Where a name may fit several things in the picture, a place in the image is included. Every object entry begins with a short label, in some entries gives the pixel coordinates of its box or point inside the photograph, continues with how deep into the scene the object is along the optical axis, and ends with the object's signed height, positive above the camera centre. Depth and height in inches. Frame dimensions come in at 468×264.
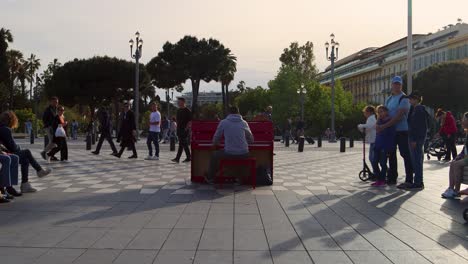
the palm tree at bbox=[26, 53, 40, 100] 3319.4 +398.7
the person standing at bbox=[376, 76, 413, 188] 369.4 +7.8
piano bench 361.7 -23.3
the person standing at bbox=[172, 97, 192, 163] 559.8 +8.8
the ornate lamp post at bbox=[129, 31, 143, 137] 1435.8 +222.2
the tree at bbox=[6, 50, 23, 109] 2623.5 +342.7
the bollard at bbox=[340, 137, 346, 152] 887.7 -23.1
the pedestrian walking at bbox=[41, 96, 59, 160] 569.9 +9.4
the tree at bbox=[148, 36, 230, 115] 2397.9 +313.4
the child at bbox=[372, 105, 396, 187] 378.0 -9.0
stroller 684.2 -20.0
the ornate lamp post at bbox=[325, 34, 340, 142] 1662.3 +250.6
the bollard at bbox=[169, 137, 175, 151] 837.2 -22.5
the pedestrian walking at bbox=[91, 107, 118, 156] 651.5 +6.9
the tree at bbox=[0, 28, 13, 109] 2036.2 +254.9
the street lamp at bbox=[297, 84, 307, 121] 2023.1 +155.8
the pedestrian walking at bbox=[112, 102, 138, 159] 624.4 +0.9
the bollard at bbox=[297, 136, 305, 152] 876.2 -23.3
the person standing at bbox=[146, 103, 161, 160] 633.6 +1.2
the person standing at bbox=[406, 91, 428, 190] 361.1 -4.1
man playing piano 362.0 -5.8
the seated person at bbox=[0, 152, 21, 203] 291.0 -26.5
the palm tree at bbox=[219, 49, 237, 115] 2443.4 +295.6
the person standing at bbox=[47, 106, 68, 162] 571.2 -11.0
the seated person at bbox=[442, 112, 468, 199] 301.0 -24.2
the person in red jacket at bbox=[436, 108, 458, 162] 633.6 +1.8
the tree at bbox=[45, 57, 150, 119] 2282.2 +215.9
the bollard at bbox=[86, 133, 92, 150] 846.1 -20.8
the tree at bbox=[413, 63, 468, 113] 2561.5 +231.5
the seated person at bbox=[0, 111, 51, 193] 314.3 -11.2
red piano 393.1 -10.6
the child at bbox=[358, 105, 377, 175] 417.7 +3.9
